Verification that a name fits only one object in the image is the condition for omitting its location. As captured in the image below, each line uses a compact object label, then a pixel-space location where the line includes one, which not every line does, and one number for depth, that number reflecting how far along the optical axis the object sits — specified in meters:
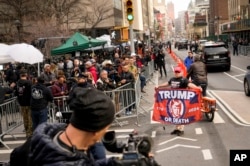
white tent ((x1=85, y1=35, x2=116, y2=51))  23.59
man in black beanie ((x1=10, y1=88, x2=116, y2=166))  1.52
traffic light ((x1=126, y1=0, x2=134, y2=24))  11.64
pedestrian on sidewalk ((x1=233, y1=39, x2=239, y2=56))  34.19
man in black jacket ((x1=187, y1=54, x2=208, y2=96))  9.23
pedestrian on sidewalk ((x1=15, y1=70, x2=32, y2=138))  7.91
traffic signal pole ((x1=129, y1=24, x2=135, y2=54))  12.65
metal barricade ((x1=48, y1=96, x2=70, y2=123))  8.61
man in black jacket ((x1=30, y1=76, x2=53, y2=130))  7.43
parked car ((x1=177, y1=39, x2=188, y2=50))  58.41
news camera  1.62
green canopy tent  14.33
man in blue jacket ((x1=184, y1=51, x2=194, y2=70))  14.15
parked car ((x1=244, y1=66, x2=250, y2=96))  11.58
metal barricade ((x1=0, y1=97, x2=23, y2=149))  8.05
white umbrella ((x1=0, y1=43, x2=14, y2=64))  10.99
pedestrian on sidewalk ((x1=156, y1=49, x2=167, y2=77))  18.49
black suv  19.80
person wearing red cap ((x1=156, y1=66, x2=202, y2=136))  7.39
